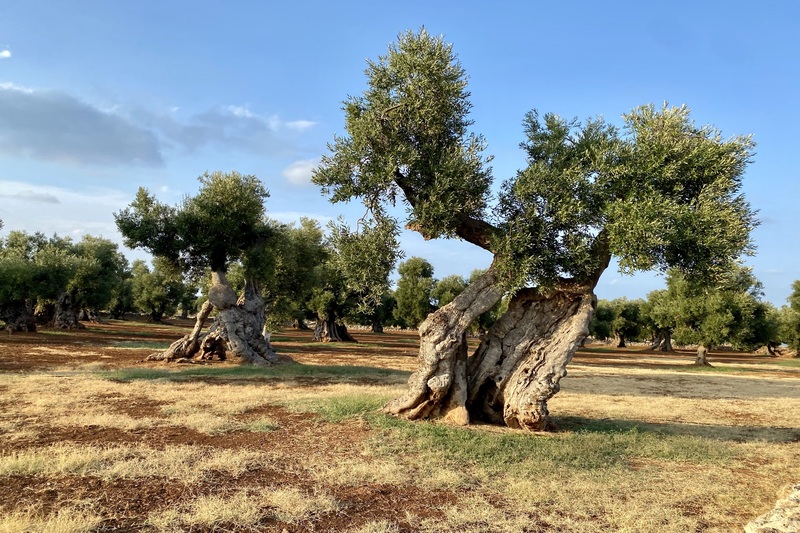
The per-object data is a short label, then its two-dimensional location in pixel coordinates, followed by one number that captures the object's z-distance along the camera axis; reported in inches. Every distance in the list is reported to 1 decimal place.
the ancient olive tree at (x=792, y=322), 2731.3
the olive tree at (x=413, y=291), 2871.6
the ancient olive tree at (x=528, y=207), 532.4
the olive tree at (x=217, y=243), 1269.7
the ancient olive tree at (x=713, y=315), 2052.2
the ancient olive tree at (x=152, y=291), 3523.6
